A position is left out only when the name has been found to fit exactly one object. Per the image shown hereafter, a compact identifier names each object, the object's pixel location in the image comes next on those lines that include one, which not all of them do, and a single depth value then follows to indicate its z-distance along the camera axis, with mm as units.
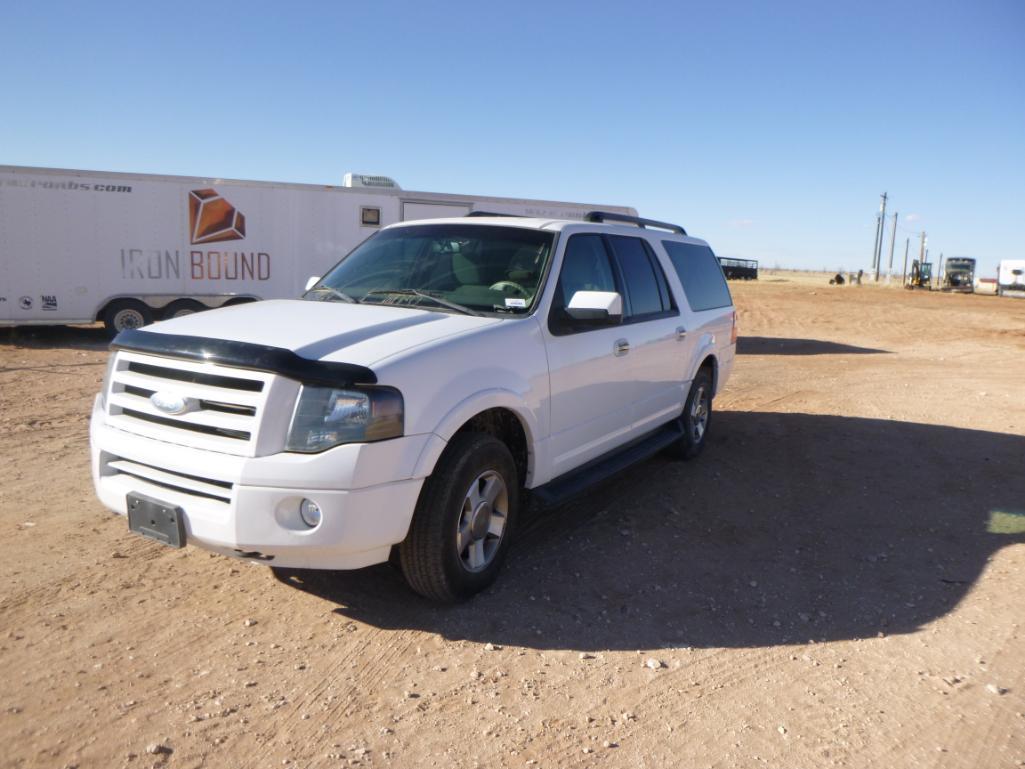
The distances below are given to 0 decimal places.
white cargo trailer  13453
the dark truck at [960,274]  50875
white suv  3336
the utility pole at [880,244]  67488
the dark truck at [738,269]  54188
